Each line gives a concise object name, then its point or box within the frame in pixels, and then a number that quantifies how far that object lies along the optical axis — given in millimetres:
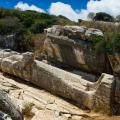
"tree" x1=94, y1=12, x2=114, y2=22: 11870
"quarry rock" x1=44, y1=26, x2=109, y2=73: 9556
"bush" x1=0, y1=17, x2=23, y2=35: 13779
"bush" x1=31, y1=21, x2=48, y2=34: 15266
